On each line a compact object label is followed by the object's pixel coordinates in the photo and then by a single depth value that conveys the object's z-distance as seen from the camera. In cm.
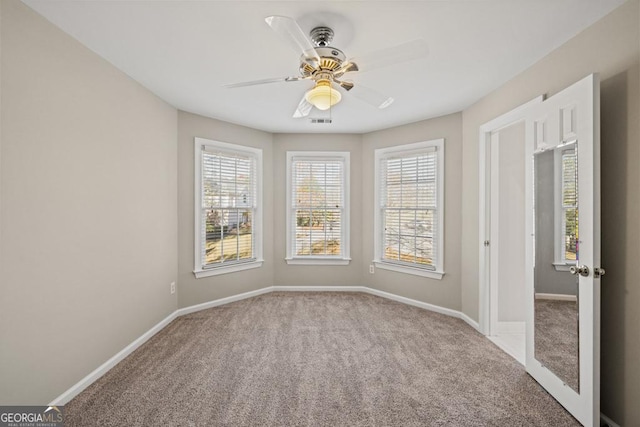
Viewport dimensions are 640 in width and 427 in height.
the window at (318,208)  472
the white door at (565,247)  178
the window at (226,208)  392
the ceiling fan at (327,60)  154
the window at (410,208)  394
